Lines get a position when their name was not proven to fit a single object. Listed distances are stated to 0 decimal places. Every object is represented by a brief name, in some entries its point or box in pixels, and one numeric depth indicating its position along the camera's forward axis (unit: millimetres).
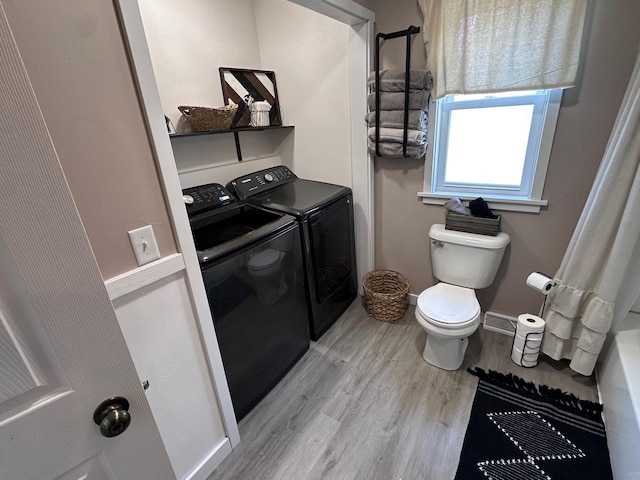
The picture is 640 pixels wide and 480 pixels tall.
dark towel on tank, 1896
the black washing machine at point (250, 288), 1382
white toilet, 1687
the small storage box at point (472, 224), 1855
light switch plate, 959
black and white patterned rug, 1330
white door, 454
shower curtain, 1293
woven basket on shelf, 1790
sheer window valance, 1444
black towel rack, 1789
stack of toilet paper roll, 1737
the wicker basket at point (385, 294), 2246
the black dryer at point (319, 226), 1896
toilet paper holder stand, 1747
